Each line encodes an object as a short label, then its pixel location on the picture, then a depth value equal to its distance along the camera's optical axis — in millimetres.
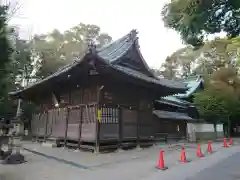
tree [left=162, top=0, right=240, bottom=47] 4397
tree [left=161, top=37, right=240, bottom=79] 31409
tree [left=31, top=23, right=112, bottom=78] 28389
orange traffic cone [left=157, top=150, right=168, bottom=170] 7279
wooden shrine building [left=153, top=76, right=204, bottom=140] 18327
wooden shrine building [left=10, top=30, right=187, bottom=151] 10513
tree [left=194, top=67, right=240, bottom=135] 21887
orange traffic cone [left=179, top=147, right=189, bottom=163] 8653
